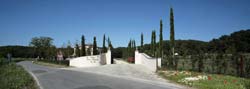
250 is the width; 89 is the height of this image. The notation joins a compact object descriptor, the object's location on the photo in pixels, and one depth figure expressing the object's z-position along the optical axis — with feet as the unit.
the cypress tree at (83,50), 125.12
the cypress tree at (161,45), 82.86
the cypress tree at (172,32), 62.96
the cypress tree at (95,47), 128.50
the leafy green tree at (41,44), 227.22
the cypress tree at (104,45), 141.63
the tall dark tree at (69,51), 180.87
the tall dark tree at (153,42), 97.24
